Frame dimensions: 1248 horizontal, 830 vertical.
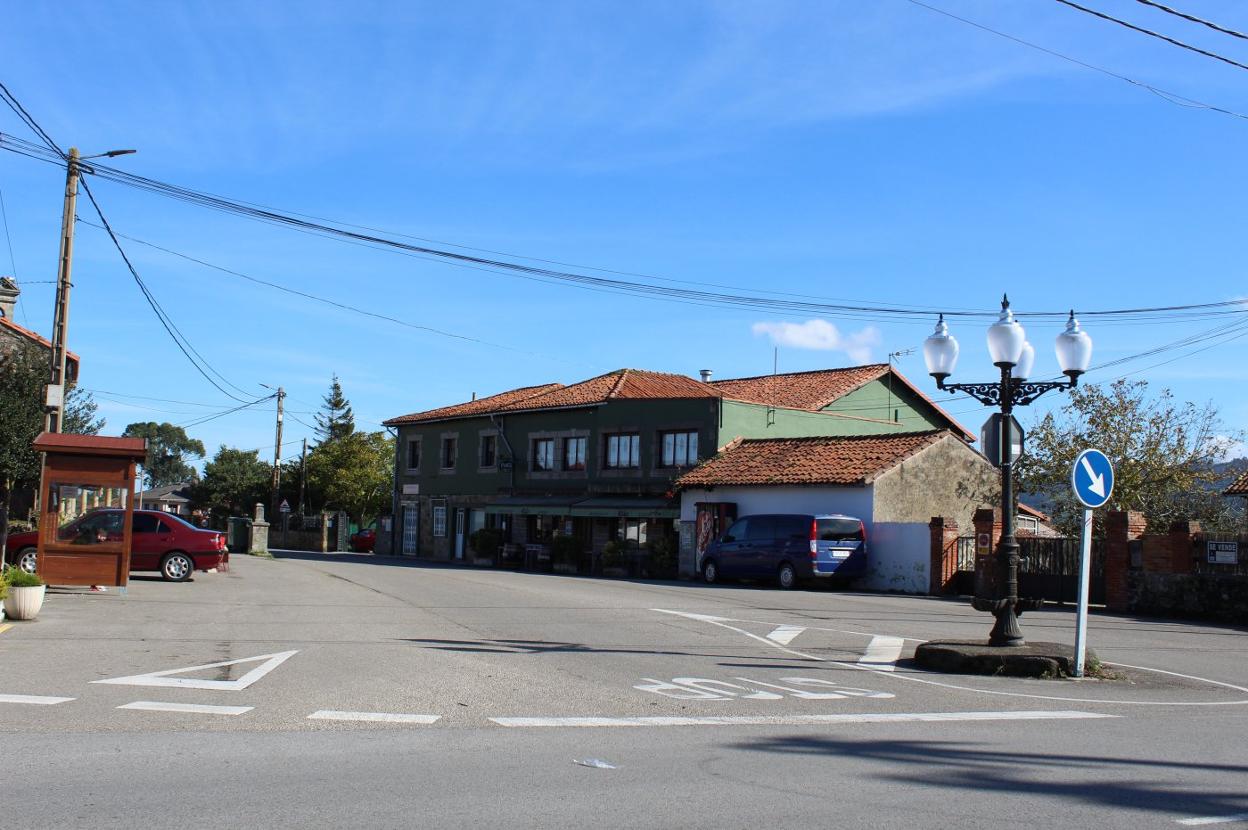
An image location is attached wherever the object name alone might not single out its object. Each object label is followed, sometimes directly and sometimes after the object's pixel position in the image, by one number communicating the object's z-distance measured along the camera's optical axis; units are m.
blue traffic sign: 11.66
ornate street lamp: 12.70
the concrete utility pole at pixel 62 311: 19.59
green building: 37.09
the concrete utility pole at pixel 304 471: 66.50
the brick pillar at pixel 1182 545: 21.34
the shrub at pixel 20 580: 14.87
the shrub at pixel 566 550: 37.84
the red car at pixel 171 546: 23.80
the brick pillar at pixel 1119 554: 22.39
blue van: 27.61
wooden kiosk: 17.92
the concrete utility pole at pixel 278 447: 55.66
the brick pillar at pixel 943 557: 26.65
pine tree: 95.62
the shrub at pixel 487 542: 42.34
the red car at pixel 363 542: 58.44
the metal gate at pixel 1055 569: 23.66
